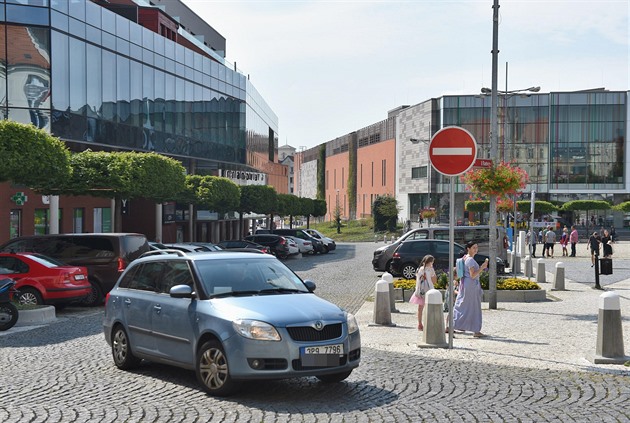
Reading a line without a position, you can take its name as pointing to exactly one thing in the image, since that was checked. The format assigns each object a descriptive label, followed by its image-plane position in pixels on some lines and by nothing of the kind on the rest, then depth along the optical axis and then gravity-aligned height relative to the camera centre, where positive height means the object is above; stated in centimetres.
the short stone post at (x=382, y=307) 1711 -189
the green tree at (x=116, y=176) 3478 +124
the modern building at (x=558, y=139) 9600 +771
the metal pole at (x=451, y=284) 1264 -108
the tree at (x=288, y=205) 7806 +30
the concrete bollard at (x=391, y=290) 1905 -185
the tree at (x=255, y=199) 6369 +66
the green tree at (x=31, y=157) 2677 +157
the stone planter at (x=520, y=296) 2231 -217
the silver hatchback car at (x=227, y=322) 920 -126
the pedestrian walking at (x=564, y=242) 5091 -184
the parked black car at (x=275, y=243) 4781 -188
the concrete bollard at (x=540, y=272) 2884 -203
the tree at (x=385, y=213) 10431 -50
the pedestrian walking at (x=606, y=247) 2867 -119
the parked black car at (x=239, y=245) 4103 -175
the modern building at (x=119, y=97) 3700 +570
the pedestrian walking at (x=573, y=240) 4934 -167
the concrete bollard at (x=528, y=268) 3081 -202
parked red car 1988 -162
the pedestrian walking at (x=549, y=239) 4772 -157
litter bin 2475 -156
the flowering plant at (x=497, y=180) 2095 +70
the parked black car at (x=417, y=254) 2984 -154
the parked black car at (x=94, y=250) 2262 -114
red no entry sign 1263 +83
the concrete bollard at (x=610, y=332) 1173 -162
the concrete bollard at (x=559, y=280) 2602 -206
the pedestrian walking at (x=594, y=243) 3178 -123
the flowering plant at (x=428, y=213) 7212 -34
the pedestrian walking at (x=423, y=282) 1630 -135
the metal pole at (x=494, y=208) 1958 +3
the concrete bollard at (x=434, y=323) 1341 -173
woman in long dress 1501 -157
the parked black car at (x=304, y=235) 5600 -169
